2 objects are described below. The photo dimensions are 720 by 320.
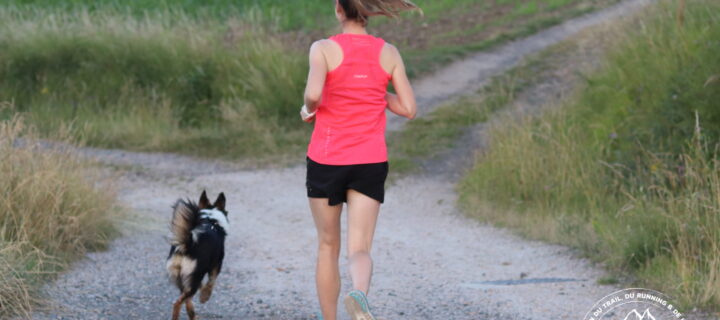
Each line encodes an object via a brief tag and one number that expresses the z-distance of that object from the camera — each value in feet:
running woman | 29.86
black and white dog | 38.06
